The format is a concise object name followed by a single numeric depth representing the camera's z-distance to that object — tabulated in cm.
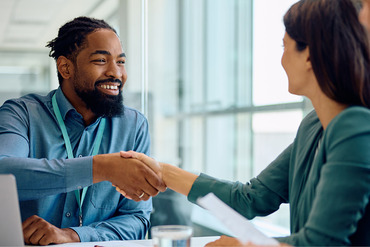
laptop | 133
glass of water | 127
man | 161
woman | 128
